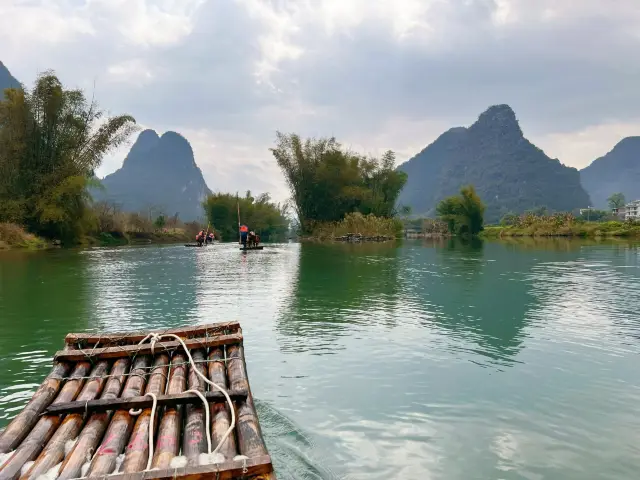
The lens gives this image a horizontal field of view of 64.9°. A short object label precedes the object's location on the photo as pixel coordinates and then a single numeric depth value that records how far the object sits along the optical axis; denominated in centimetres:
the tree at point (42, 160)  3950
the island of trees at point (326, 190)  6141
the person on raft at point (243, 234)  3914
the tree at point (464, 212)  7416
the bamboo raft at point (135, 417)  323
